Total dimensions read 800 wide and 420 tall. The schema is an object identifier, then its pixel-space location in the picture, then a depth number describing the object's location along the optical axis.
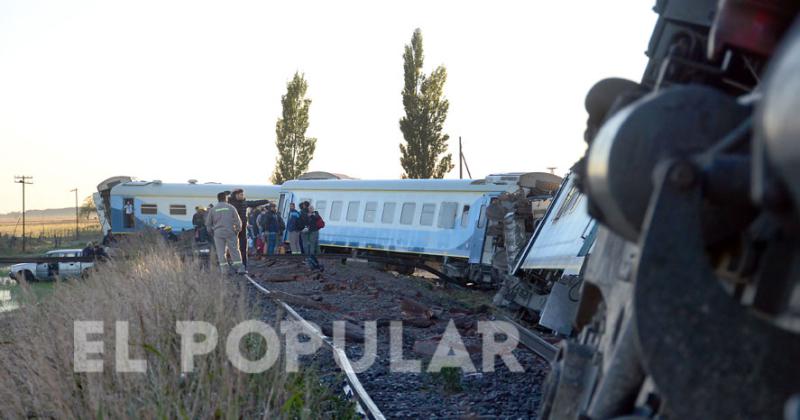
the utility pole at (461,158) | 52.21
